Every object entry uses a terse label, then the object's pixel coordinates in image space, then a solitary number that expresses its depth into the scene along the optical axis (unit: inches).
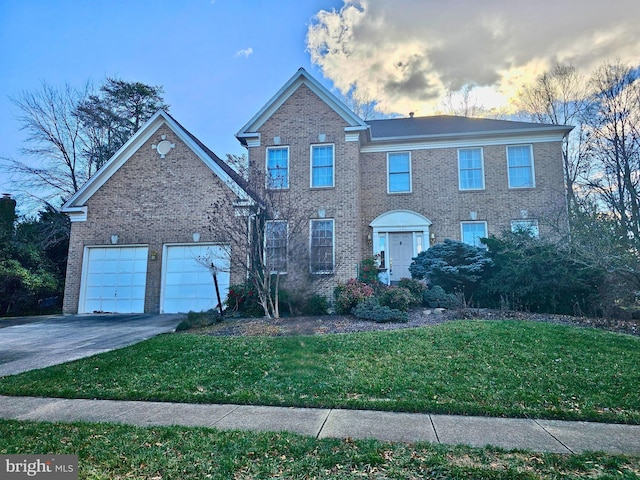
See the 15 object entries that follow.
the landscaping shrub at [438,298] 475.6
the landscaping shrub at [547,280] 450.6
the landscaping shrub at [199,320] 406.6
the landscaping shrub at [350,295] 464.4
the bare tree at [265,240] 427.5
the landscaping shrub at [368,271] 541.4
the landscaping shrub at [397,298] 440.1
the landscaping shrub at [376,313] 408.2
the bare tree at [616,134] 656.4
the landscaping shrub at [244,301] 468.4
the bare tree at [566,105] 812.6
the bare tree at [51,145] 856.9
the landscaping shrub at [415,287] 486.0
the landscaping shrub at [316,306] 479.5
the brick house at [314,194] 561.0
